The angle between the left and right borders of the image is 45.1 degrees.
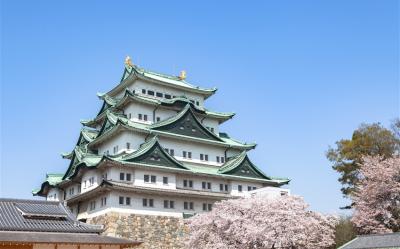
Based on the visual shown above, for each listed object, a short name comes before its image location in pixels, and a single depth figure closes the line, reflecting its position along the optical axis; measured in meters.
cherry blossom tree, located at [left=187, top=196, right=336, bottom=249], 36.44
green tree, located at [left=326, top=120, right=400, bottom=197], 56.69
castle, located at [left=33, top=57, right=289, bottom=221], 50.16
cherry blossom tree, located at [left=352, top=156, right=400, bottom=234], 46.16
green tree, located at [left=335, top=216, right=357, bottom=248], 49.38
